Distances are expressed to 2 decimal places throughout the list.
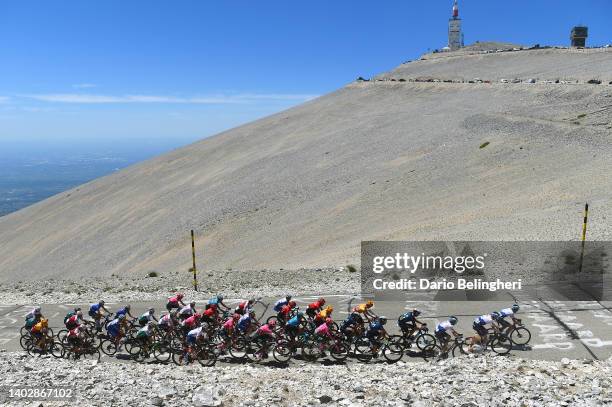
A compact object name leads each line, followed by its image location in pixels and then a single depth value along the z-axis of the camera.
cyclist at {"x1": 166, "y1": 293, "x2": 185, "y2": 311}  14.27
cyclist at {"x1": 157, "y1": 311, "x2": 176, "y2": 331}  12.61
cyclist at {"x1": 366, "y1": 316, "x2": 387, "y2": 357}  11.48
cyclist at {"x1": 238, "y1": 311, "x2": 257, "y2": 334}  12.33
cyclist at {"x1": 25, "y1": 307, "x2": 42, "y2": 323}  13.75
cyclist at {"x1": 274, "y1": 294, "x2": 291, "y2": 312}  13.47
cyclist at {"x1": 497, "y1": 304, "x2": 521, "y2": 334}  11.51
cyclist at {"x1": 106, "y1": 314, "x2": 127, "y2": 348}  12.91
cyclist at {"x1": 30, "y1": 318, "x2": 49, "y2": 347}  13.30
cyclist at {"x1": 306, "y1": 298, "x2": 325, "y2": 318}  12.66
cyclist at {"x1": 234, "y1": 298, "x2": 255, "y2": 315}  13.26
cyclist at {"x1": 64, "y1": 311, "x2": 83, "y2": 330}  13.18
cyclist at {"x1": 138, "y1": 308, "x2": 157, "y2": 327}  13.13
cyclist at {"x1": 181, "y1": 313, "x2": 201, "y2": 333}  12.31
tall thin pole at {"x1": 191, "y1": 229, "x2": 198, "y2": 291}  19.25
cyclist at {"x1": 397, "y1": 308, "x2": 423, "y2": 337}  11.75
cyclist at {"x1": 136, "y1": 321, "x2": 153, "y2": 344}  12.51
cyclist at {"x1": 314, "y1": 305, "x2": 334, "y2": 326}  11.88
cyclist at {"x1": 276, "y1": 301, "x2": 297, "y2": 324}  12.83
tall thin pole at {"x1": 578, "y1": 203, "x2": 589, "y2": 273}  16.53
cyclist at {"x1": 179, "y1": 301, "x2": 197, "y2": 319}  13.30
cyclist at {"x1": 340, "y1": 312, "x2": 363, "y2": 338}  11.85
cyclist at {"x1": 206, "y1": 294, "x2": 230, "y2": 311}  13.59
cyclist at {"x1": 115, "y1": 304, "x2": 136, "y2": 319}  13.43
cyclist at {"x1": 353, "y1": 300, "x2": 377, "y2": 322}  12.22
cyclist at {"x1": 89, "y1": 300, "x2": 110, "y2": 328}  14.00
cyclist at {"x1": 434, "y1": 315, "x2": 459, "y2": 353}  11.16
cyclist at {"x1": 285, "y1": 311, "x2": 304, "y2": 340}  11.94
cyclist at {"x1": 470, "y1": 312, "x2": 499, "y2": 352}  11.24
